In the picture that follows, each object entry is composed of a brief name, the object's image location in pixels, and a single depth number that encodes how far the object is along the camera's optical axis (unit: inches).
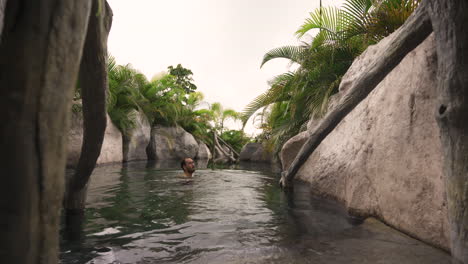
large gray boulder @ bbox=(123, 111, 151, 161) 426.6
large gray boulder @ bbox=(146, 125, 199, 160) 519.2
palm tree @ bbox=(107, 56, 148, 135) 387.9
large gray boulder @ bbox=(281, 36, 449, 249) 78.5
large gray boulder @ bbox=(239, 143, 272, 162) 622.0
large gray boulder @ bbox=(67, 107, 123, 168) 305.3
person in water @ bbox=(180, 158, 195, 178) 226.9
